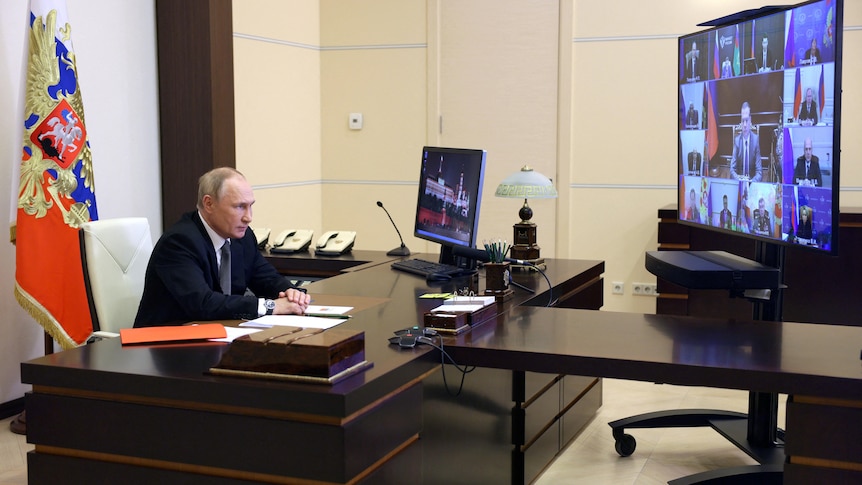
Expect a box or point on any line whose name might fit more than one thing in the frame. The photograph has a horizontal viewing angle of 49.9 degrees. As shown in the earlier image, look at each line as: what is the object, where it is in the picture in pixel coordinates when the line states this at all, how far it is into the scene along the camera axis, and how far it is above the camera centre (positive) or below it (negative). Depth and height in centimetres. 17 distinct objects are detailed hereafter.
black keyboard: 389 -39
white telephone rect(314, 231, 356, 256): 466 -33
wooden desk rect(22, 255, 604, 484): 205 -56
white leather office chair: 336 -33
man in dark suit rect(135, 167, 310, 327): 298 -31
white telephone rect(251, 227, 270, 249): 478 -30
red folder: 254 -43
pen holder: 324 -35
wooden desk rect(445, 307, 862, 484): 223 -47
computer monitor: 370 -8
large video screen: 274 +17
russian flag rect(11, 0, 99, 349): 418 -5
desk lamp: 403 -8
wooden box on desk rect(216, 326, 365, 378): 209 -41
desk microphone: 462 -37
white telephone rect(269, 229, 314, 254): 469 -32
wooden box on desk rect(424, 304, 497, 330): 269 -42
